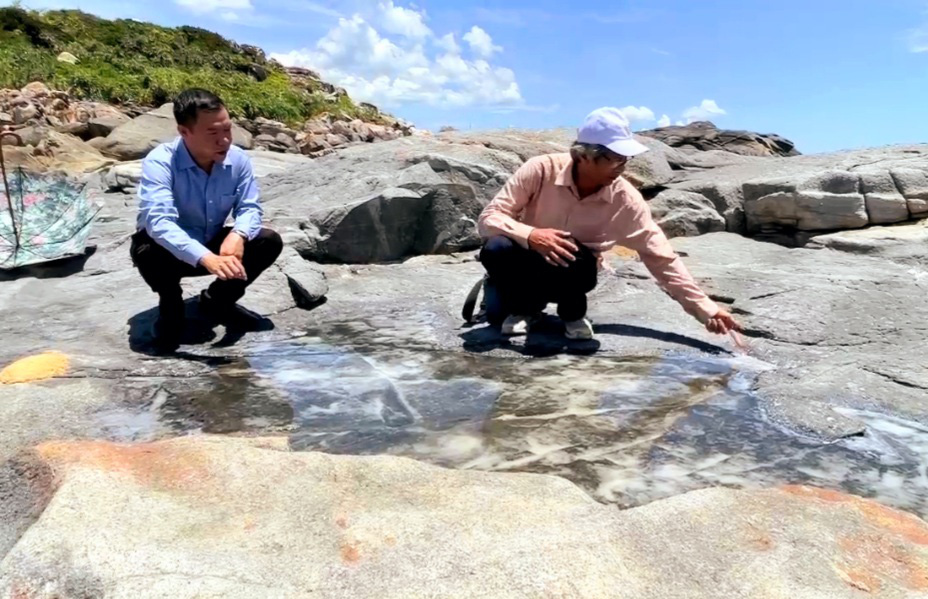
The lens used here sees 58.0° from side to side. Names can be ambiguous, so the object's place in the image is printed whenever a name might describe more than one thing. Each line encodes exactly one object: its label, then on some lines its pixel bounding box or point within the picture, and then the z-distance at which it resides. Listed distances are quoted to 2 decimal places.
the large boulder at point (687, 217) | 7.07
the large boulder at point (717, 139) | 10.65
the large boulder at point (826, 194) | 6.52
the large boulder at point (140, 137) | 12.43
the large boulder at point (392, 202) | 6.11
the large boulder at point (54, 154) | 11.10
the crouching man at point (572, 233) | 3.79
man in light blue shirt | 3.88
